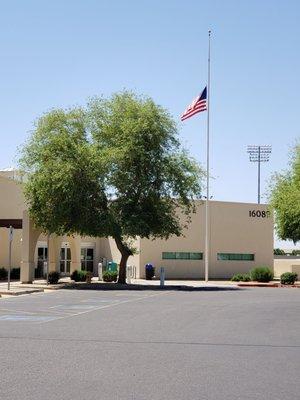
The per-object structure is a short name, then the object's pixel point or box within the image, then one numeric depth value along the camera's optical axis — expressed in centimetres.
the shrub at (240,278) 4760
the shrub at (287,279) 4484
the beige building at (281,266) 6248
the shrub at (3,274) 4372
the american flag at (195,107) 4394
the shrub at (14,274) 4478
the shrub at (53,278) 4006
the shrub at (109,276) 4294
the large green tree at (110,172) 3634
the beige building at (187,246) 4775
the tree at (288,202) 4378
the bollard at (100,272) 4688
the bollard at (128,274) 4425
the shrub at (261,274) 4644
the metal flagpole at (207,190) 4499
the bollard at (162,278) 4038
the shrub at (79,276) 4278
